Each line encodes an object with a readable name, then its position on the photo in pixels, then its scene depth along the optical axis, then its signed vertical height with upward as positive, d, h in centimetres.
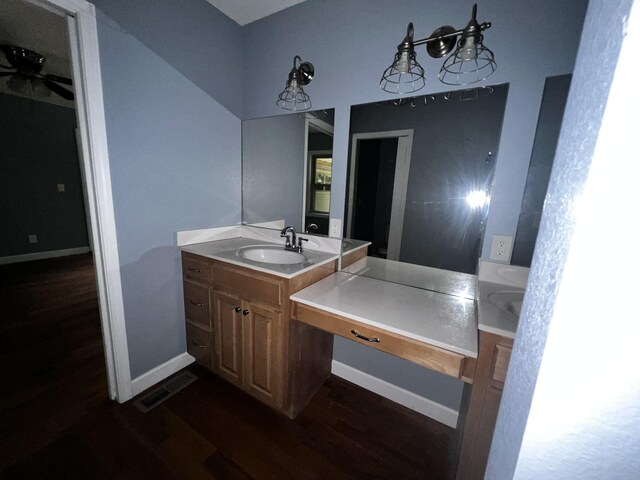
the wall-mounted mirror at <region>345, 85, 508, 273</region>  125 +14
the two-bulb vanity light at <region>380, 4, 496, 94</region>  105 +67
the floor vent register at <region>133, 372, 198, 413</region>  147 -126
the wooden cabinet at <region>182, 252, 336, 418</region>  131 -81
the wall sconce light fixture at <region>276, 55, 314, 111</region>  154 +68
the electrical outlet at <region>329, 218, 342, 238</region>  165 -20
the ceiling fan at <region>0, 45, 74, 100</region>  224 +106
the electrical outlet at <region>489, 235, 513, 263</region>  121 -20
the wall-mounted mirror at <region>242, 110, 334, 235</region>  170 +18
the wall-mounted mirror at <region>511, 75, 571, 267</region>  107 +19
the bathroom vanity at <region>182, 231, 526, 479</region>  91 -53
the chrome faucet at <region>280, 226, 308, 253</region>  173 -32
